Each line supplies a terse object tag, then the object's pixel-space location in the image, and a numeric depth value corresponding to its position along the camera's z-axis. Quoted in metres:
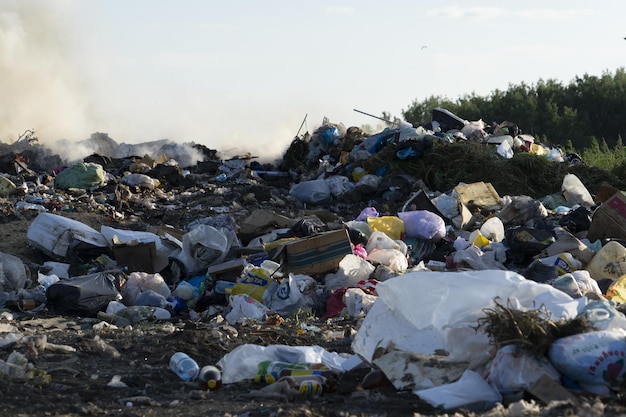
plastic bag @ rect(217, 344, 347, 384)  8.28
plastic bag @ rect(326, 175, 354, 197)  24.58
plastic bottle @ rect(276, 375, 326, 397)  7.59
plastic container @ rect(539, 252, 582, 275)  14.58
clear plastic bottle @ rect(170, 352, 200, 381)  8.46
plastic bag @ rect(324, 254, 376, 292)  14.02
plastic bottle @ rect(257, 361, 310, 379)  8.24
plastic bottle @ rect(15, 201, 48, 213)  21.43
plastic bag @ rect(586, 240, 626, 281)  14.62
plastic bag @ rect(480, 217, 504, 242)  17.11
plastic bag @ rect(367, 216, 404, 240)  16.77
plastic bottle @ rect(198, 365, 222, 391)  8.12
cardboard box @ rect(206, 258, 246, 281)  14.48
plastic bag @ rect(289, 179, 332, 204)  24.62
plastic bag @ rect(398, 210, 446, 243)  16.80
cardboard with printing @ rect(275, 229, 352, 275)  14.26
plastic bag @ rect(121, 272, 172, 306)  13.98
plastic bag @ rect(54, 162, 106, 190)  25.25
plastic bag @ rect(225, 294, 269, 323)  12.45
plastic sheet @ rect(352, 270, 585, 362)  7.42
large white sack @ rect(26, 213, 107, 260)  16.92
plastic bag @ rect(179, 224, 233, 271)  15.84
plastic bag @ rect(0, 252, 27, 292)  14.30
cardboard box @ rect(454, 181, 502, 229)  19.87
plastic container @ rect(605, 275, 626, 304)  12.88
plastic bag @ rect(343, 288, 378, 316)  12.48
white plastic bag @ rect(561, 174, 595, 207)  21.36
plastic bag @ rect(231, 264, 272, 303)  13.62
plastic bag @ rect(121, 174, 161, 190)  25.94
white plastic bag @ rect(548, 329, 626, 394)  6.59
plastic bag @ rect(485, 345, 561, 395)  6.70
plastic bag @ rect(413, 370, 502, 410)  6.67
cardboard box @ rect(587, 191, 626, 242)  16.48
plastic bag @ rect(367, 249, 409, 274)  14.85
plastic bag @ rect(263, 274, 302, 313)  13.12
